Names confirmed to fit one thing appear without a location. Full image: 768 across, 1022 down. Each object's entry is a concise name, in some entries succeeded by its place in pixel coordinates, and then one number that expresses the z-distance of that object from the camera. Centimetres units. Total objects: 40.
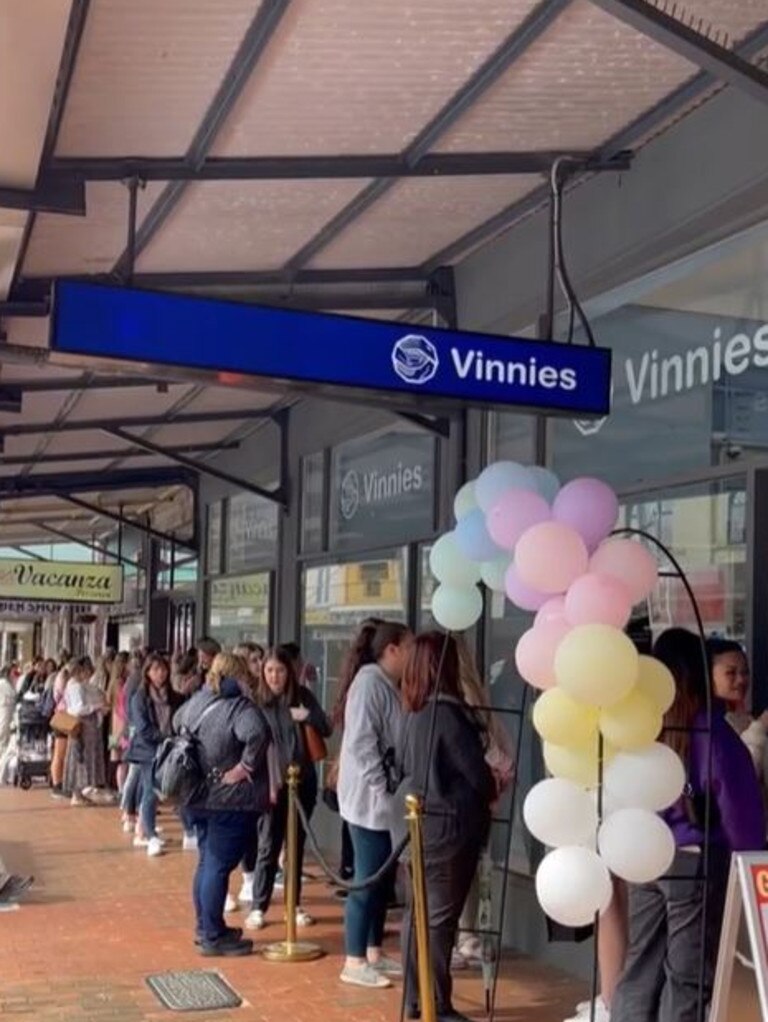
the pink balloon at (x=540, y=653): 479
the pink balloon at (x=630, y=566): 475
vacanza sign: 2088
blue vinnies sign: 517
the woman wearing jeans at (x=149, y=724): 1127
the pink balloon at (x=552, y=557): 474
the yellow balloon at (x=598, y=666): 444
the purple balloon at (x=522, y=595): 501
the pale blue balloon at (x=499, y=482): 528
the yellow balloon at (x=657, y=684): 462
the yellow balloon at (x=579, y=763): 478
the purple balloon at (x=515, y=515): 504
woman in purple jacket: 486
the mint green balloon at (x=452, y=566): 570
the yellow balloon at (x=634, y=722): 457
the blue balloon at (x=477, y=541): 546
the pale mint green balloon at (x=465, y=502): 565
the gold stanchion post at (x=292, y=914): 747
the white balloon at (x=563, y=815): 472
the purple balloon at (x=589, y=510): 494
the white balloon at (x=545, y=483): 538
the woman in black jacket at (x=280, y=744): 832
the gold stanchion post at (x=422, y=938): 513
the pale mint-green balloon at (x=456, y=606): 579
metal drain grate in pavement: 653
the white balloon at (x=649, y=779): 456
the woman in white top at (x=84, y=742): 1452
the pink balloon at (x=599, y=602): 460
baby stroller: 1594
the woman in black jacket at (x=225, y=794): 748
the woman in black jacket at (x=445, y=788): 610
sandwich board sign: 418
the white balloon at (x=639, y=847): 449
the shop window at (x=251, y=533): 1366
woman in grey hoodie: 694
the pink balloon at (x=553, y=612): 481
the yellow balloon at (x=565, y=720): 470
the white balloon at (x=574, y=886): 455
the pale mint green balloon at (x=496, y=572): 554
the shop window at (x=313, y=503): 1215
